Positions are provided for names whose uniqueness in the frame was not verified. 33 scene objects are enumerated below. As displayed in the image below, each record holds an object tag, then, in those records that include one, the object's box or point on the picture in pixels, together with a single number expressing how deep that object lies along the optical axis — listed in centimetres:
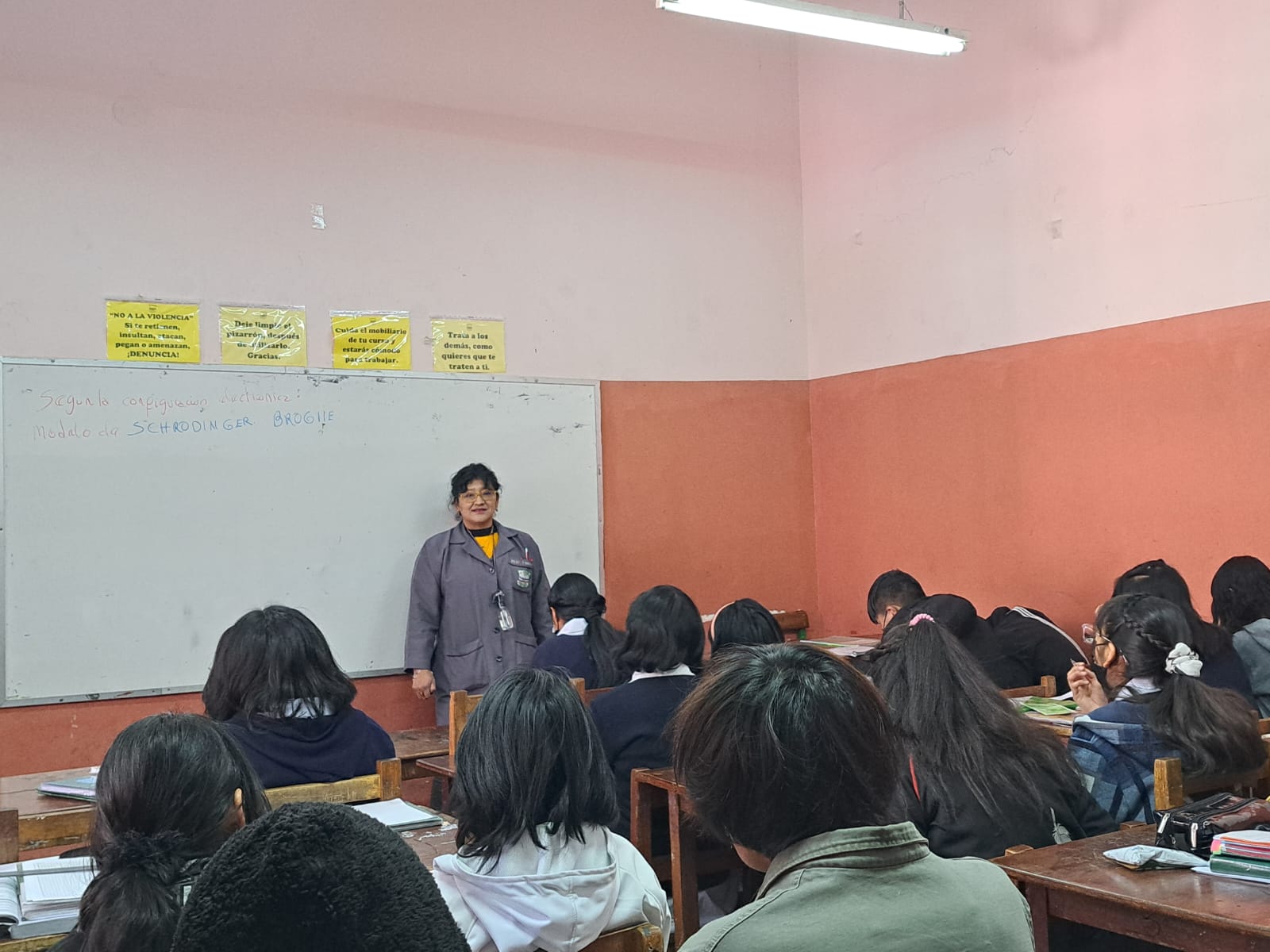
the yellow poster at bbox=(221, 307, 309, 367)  470
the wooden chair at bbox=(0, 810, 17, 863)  220
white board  430
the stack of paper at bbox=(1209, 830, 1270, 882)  195
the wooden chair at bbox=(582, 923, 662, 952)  183
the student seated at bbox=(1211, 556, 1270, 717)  358
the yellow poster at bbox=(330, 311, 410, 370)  492
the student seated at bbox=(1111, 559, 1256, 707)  322
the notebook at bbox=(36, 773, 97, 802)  290
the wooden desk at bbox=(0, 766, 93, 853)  260
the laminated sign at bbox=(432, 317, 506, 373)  515
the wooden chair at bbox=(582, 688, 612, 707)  343
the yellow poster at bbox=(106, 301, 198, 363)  448
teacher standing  496
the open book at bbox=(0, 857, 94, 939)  180
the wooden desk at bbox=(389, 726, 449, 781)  346
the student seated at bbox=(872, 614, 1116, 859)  221
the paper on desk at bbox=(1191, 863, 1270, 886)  194
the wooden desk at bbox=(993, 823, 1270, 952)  180
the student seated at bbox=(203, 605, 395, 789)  254
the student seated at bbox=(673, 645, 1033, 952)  111
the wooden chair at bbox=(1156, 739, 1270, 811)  225
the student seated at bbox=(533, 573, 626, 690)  392
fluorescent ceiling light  407
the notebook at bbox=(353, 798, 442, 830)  246
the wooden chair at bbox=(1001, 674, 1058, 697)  389
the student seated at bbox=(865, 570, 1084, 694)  416
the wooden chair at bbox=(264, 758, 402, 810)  221
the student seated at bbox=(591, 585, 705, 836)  306
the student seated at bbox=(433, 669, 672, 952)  182
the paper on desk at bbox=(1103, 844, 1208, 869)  203
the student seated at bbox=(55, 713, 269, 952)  125
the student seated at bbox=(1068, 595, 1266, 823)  244
